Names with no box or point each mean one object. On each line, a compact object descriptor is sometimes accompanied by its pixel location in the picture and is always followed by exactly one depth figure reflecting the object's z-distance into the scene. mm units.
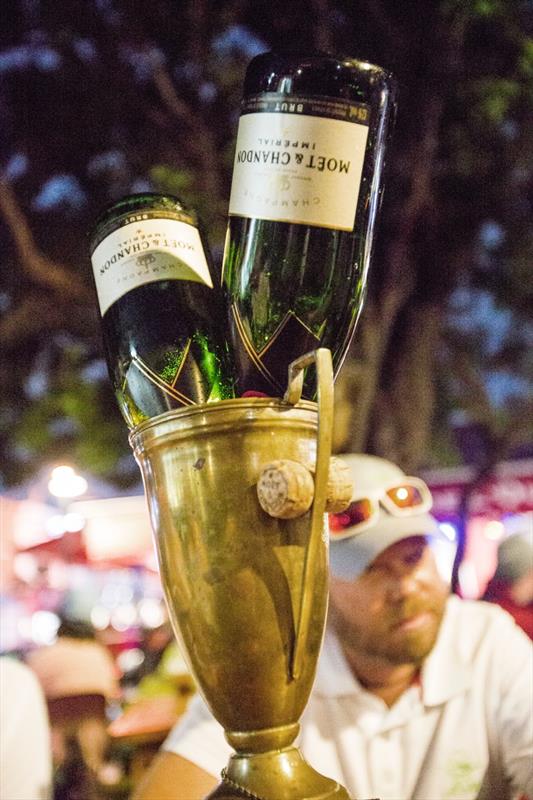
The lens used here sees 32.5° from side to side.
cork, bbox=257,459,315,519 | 898
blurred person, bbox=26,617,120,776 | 1950
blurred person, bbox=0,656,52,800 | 1350
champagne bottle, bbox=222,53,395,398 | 989
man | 1477
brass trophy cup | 923
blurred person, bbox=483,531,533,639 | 1761
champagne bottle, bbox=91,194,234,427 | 1025
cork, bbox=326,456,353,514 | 971
